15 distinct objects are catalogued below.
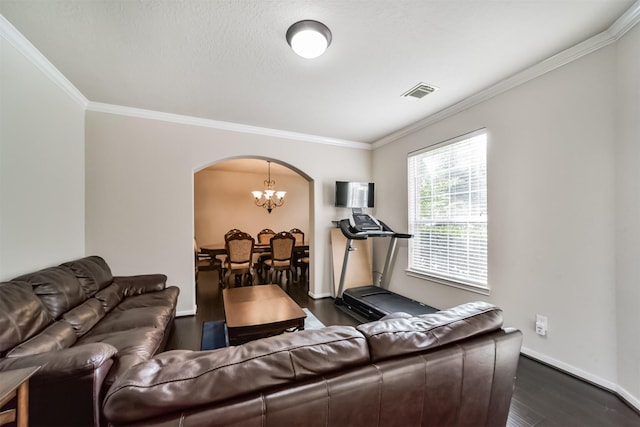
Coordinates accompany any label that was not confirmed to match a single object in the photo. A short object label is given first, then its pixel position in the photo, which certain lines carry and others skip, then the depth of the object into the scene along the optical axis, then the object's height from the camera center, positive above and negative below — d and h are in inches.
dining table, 199.8 -27.4
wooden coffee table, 88.0 -37.2
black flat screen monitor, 167.2 +14.5
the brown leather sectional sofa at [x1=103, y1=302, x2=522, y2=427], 27.7 -21.2
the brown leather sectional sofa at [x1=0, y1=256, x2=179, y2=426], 47.8 -29.7
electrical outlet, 90.2 -39.7
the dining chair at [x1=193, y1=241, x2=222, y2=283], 199.5 -37.4
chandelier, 283.7 +18.1
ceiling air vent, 106.2 +54.0
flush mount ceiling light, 71.4 +51.9
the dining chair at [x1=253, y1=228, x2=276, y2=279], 234.2 -35.4
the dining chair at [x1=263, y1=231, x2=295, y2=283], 199.0 -27.6
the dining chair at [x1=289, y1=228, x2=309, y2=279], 227.9 -40.8
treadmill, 129.6 -46.6
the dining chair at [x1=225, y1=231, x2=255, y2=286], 182.3 -26.9
